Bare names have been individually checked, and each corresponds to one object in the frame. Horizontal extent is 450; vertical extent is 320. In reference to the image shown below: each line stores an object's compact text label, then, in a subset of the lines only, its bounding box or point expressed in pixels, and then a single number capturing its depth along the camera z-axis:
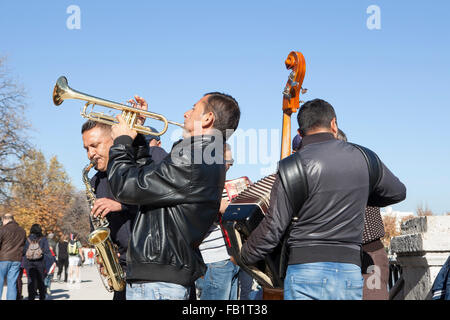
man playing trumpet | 2.98
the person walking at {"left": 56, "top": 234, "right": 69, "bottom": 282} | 21.41
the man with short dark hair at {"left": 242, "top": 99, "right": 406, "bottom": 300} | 3.34
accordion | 3.66
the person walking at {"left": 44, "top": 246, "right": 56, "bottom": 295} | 14.36
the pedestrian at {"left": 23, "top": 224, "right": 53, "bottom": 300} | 13.29
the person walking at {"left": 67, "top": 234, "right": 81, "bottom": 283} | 20.39
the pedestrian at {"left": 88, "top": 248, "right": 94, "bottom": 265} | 48.25
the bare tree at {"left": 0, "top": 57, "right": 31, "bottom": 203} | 33.50
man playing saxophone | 4.03
